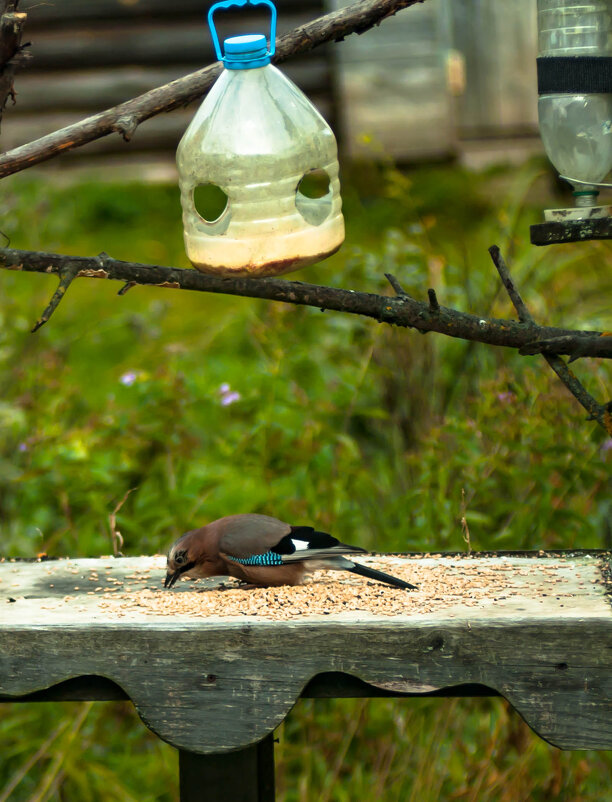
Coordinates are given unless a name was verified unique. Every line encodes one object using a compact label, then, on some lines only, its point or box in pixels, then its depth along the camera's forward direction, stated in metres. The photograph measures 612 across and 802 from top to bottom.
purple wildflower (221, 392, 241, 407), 6.91
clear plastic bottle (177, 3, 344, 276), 4.07
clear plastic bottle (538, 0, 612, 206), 4.45
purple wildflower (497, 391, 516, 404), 6.41
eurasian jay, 4.57
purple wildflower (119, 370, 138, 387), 6.99
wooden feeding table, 4.07
